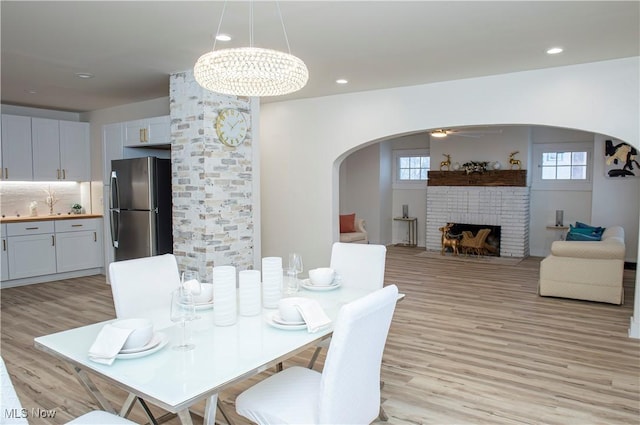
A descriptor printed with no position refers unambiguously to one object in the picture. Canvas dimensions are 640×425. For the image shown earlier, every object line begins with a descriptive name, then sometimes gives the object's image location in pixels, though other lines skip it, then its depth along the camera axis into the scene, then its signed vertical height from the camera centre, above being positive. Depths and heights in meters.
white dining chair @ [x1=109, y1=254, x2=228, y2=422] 2.46 -0.55
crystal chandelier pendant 2.27 +0.62
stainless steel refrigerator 5.17 -0.20
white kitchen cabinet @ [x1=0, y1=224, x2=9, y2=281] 5.95 -0.88
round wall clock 4.64 +0.65
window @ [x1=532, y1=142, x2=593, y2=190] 8.34 +0.43
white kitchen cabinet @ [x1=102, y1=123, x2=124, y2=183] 5.78 +0.59
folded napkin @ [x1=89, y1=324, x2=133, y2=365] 1.66 -0.58
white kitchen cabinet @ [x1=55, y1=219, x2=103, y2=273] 6.54 -0.81
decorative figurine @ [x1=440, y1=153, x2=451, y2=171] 9.33 +0.52
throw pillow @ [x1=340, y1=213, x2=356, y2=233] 8.02 -0.62
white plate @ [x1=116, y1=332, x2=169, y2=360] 1.70 -0.62
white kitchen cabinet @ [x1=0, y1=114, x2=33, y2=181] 6.16 +0.57
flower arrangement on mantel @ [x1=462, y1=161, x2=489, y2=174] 8.86 +0.44
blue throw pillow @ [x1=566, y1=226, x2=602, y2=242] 6.42 -0.69
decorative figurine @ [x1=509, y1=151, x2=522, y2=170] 8.50 +0.51
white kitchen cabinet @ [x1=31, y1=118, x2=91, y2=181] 6.51 +0.59
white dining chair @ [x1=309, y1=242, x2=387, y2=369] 3.02 -0.52
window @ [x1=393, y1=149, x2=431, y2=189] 10.11 +0.48
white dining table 1.49 -0.64
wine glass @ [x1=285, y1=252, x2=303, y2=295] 2.58 -0.48
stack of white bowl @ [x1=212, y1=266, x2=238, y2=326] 2.06 -0.49
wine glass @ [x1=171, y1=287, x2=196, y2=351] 1.79 -0.48
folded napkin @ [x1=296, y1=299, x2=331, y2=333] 1.99 -0.57
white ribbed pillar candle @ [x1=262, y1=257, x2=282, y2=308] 2.34 -0.48
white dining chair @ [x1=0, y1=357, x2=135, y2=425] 1.32 -0.63
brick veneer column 4.53 +0.07
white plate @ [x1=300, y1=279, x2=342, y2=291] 2.72 -0.59
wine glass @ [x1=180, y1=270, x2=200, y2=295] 1.92 -0.44
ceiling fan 8.05 +1.04
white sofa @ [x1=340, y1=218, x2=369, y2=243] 7.56 -0.79
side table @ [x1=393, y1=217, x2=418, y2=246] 10.15 -0.91
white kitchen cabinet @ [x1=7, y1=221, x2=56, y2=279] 6.05 -0.80
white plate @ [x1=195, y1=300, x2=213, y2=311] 2.33 -0.60
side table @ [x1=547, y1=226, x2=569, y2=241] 8.38 -0.76
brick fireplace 8.46 -0.44
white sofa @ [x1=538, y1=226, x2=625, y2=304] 5.13 -0.96
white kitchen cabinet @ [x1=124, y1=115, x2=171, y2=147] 5.14 +0.68
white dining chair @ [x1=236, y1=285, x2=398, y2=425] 1.61 -0.77
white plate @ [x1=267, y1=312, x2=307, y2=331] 2.01 -0.61
